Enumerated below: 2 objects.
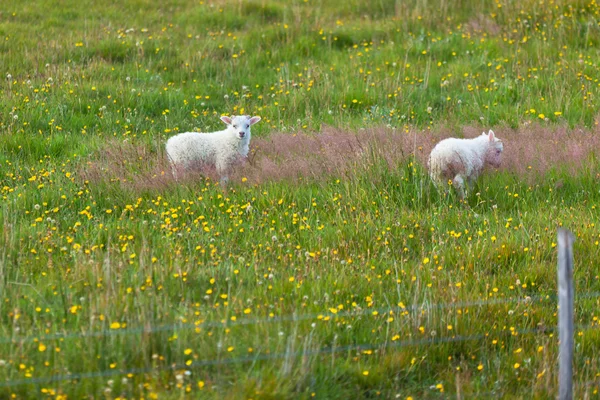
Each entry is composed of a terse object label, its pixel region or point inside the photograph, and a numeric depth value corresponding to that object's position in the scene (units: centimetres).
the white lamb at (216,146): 1939
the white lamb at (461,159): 1820
